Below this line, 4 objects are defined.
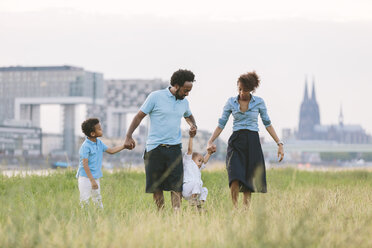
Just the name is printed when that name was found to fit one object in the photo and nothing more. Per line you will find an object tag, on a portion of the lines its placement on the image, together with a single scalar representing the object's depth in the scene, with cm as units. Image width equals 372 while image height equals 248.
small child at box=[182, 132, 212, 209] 972
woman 983
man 929
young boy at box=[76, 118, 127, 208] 954
